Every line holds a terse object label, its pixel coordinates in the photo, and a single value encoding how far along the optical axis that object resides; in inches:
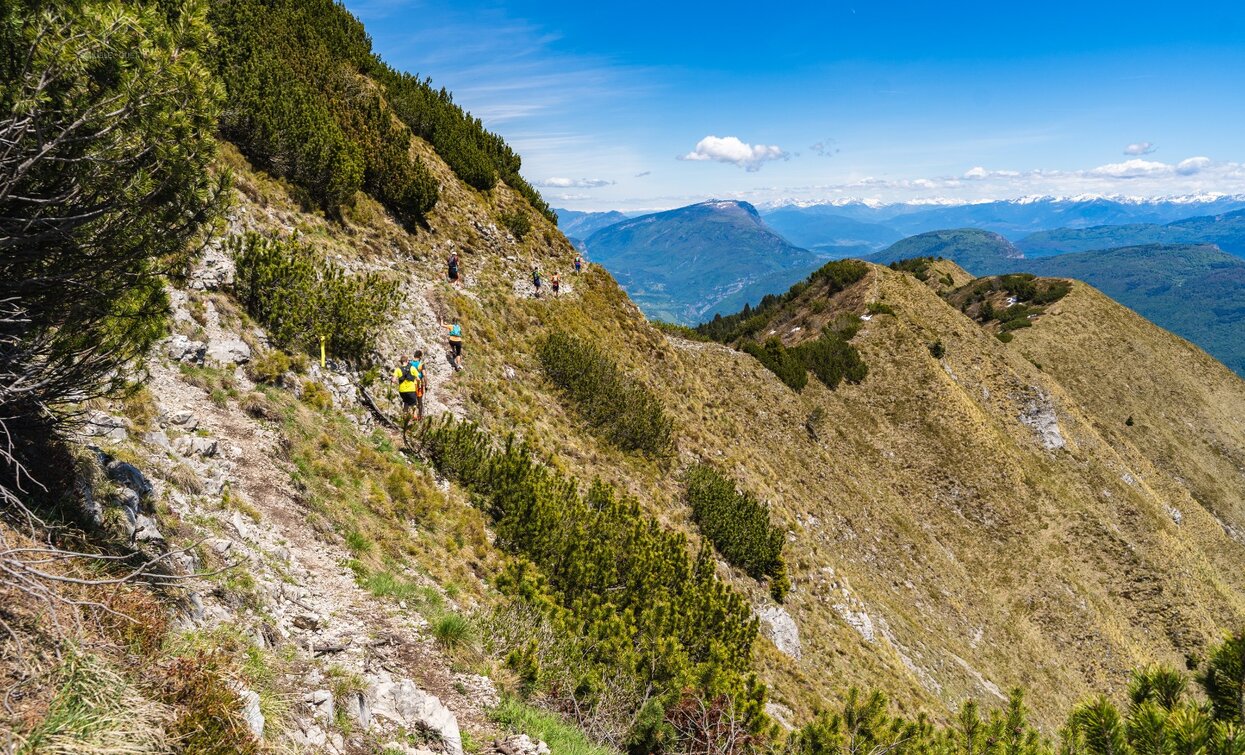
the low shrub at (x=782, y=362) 1686.8
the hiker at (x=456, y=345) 719.7
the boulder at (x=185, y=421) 354.8
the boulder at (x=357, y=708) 212.2
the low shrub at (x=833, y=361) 1749.5
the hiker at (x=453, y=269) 890.4
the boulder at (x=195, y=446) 335.9
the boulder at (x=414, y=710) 222.4
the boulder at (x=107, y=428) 287.1
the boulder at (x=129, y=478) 256.5
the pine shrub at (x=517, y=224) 1159.6
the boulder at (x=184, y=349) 421.6
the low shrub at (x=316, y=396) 496.4
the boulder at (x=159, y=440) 319.9
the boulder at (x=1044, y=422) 1809.8
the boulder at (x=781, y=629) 743.2
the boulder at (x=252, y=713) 158.9
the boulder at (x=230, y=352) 454.3
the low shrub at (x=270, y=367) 472.4
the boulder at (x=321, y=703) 201.5
